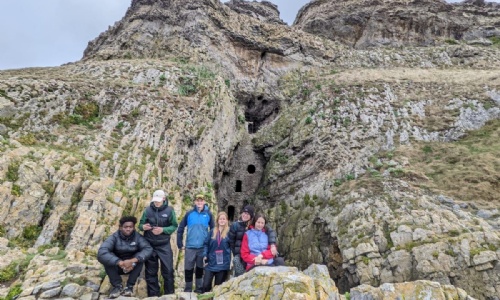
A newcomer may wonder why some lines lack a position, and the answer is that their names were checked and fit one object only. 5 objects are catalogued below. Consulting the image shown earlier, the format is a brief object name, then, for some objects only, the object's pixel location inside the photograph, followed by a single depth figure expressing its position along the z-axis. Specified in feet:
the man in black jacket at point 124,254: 26.50
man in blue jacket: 32.04
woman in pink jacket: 29.17
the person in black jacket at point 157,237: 30.42
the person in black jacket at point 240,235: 29.89
